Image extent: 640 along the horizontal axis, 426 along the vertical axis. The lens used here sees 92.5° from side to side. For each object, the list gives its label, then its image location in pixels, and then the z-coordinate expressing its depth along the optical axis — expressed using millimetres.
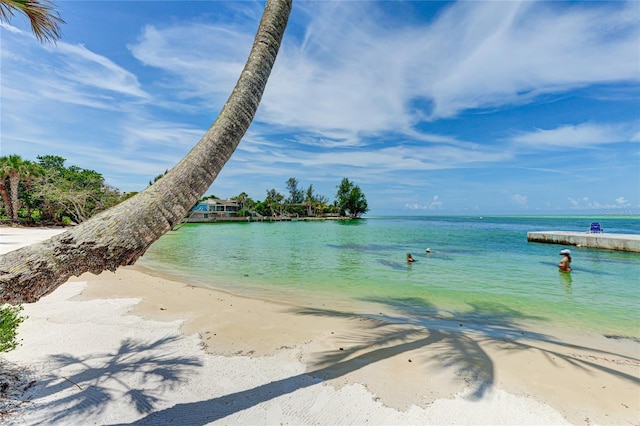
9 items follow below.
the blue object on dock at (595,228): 27953
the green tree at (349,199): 107938
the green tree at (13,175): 33156
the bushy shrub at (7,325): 3278
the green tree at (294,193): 107925
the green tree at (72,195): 36219
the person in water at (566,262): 14969
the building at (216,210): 78250
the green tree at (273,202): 91938
